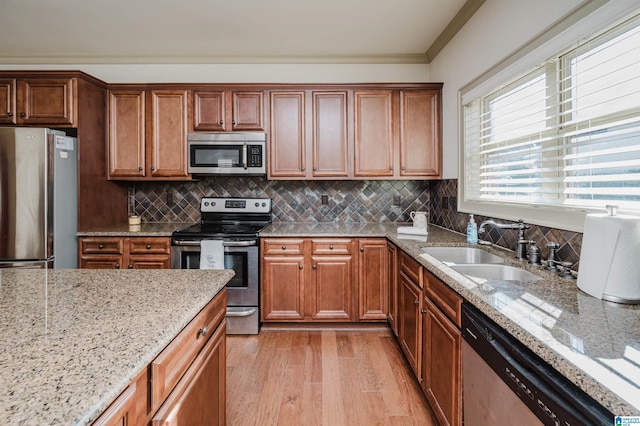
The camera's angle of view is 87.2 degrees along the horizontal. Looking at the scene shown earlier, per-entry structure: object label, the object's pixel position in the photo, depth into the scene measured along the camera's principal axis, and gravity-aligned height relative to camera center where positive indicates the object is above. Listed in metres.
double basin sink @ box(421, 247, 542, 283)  1.73 -0.32
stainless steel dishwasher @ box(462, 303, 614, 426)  0.78 -0.50
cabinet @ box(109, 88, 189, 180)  3.32 +0.79
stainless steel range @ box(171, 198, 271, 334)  2.98 -0.45
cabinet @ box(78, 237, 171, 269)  3.00 -0.35
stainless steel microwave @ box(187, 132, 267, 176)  3.30 +0.58
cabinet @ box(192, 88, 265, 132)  3.33 +1.01
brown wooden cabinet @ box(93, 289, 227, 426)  0.78 -0.49
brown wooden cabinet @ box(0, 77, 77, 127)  2.98 +1.00
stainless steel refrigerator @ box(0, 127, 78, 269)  2.70 +0.14
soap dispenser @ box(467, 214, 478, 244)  2.38 -0.16
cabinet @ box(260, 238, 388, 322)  3.04 -0.62
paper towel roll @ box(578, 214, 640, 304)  1.13 -0.17
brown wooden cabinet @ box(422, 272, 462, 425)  1.49 -0.70
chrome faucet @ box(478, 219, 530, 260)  1.88 -0.16
